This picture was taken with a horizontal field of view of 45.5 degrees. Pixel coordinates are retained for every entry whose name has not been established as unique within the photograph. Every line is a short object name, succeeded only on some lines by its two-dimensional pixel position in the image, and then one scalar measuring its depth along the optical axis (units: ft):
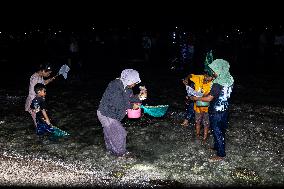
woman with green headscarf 18.72
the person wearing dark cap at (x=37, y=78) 23.79
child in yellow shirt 22.10
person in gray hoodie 20.01
